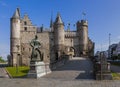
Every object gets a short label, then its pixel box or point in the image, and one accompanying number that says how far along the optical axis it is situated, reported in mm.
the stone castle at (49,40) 30335
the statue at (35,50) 9731
